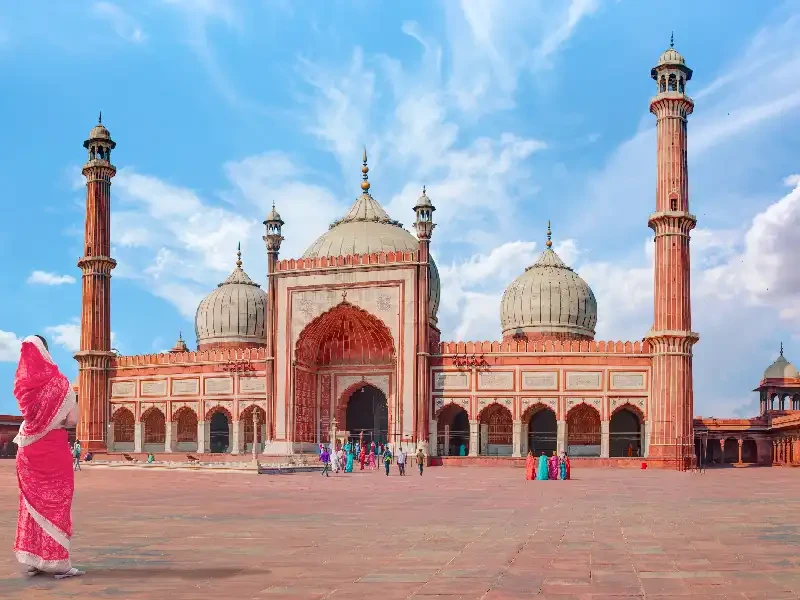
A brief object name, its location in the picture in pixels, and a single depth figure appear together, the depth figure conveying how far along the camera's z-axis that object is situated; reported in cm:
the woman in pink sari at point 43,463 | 686
